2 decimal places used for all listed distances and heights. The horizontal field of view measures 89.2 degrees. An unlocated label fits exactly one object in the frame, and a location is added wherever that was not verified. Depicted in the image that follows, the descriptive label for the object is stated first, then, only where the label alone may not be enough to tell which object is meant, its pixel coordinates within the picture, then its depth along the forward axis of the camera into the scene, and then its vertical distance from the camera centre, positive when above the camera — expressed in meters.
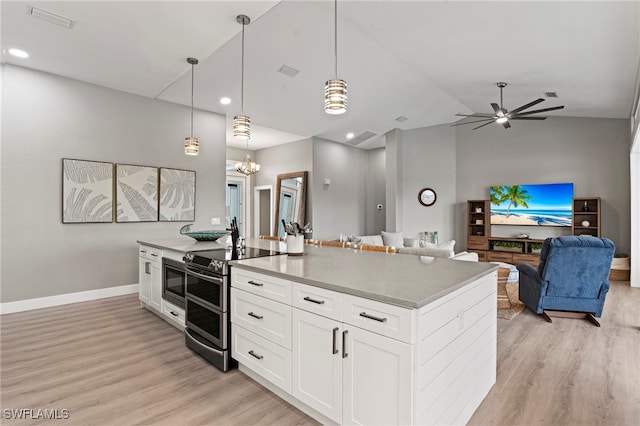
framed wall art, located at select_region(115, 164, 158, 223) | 4.89 +0.30
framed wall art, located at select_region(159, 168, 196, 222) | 5.33 +0.30
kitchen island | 1.49 -0.67
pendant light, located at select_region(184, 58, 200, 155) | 3.92 +0.81
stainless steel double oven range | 2.51 -0.74
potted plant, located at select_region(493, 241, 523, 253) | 7.15 -0.72
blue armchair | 3.57 -0.71
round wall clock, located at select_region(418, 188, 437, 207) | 8.36 +0.43
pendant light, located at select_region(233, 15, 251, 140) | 3.12 +0.84
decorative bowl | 3.82 -0.26
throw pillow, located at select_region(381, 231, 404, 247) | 6.57 -0.52
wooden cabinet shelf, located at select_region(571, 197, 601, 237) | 6.40 -0.04
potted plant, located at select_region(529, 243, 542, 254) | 6.96 -0.72
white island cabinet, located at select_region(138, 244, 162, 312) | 3.62 -0.75
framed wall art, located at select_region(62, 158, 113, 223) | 4.45 +0.30
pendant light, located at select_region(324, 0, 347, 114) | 2.32 +0.86
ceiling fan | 4.88 +1.53
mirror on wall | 7.78 +0.38
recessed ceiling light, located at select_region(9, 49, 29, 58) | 3.74 +1.87
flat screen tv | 6.75 +0.22
